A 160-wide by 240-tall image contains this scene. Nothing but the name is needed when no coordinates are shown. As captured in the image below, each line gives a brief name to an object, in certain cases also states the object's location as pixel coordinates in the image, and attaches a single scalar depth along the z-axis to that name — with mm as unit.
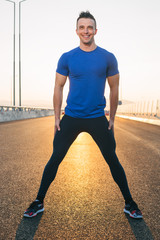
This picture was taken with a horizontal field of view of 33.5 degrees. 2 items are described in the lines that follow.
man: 3047
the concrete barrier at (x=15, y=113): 22266
